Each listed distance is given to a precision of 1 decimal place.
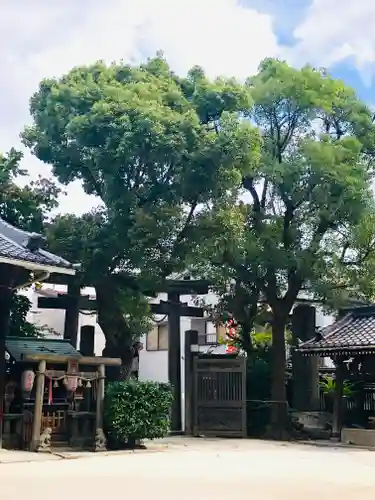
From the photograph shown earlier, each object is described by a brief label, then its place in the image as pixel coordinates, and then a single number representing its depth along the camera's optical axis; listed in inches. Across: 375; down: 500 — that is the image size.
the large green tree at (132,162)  636.7
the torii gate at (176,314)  830.5
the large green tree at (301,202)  775.7
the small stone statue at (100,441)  601.3
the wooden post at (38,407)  571.2
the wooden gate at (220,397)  824.9
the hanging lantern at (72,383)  605.7
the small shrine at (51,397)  584.7
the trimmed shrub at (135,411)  613.0
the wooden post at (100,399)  612.1
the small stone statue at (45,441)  569.1
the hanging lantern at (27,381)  585.0
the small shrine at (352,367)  758.5
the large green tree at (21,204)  714.2
